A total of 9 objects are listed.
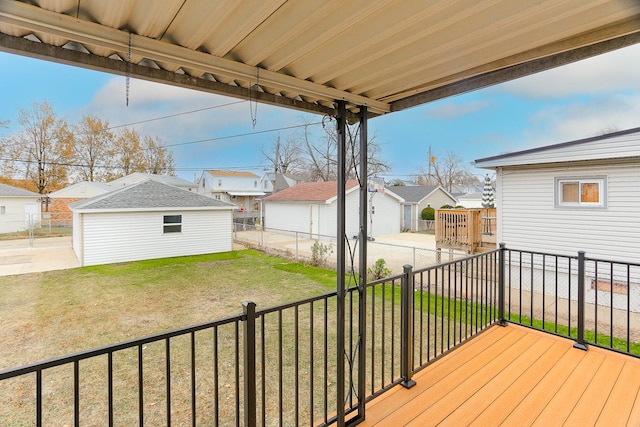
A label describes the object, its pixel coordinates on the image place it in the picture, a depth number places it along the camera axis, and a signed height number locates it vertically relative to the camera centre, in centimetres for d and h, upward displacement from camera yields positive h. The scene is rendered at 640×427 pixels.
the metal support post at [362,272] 183 -36
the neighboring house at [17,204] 1534 +39
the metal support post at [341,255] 173 -25
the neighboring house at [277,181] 2465 +251
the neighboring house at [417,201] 1697 +56
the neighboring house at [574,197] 544 +28
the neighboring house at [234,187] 2608 +209
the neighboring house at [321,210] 1379 +6
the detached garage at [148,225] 917 -43
